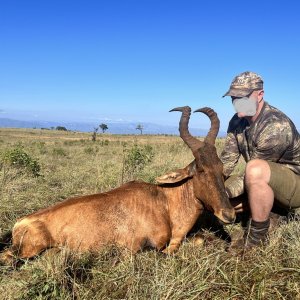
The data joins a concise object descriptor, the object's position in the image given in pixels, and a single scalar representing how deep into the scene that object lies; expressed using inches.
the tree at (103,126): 2993.3
